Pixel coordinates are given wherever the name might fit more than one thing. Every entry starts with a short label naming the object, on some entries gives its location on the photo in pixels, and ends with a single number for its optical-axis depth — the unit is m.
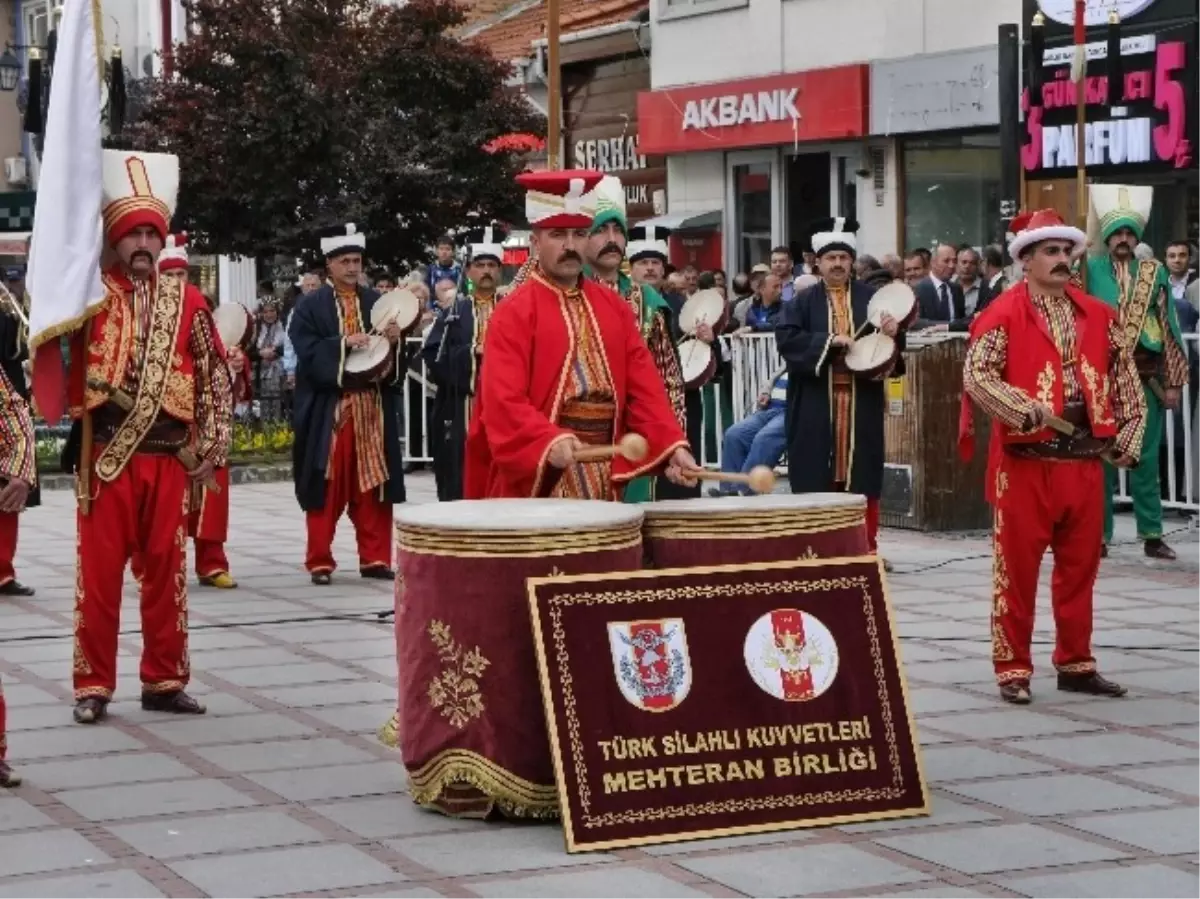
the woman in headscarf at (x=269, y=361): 20.12
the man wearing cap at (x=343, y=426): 12.33
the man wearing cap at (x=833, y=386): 11.79
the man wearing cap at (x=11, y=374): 11.49
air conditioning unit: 43.28
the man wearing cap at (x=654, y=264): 12.31
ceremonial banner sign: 6.45
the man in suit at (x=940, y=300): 15.35
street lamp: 24.58
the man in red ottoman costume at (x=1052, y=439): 8.52
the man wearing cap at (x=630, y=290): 9.04
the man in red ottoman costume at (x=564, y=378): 7.34
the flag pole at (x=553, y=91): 10.17
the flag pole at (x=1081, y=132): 11.20
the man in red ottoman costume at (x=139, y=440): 8.27
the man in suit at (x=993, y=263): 15.76
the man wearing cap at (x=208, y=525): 12.00
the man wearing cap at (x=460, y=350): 13.09
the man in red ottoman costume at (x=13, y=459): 7.27
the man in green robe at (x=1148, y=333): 12.38
